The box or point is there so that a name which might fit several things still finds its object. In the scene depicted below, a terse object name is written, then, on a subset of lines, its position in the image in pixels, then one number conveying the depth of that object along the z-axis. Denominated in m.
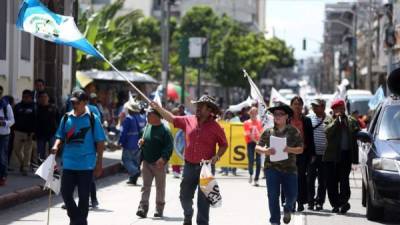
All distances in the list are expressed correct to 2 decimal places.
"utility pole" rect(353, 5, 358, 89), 68.25
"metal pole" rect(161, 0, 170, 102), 35.16
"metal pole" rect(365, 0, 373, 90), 55.22
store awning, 32.44
